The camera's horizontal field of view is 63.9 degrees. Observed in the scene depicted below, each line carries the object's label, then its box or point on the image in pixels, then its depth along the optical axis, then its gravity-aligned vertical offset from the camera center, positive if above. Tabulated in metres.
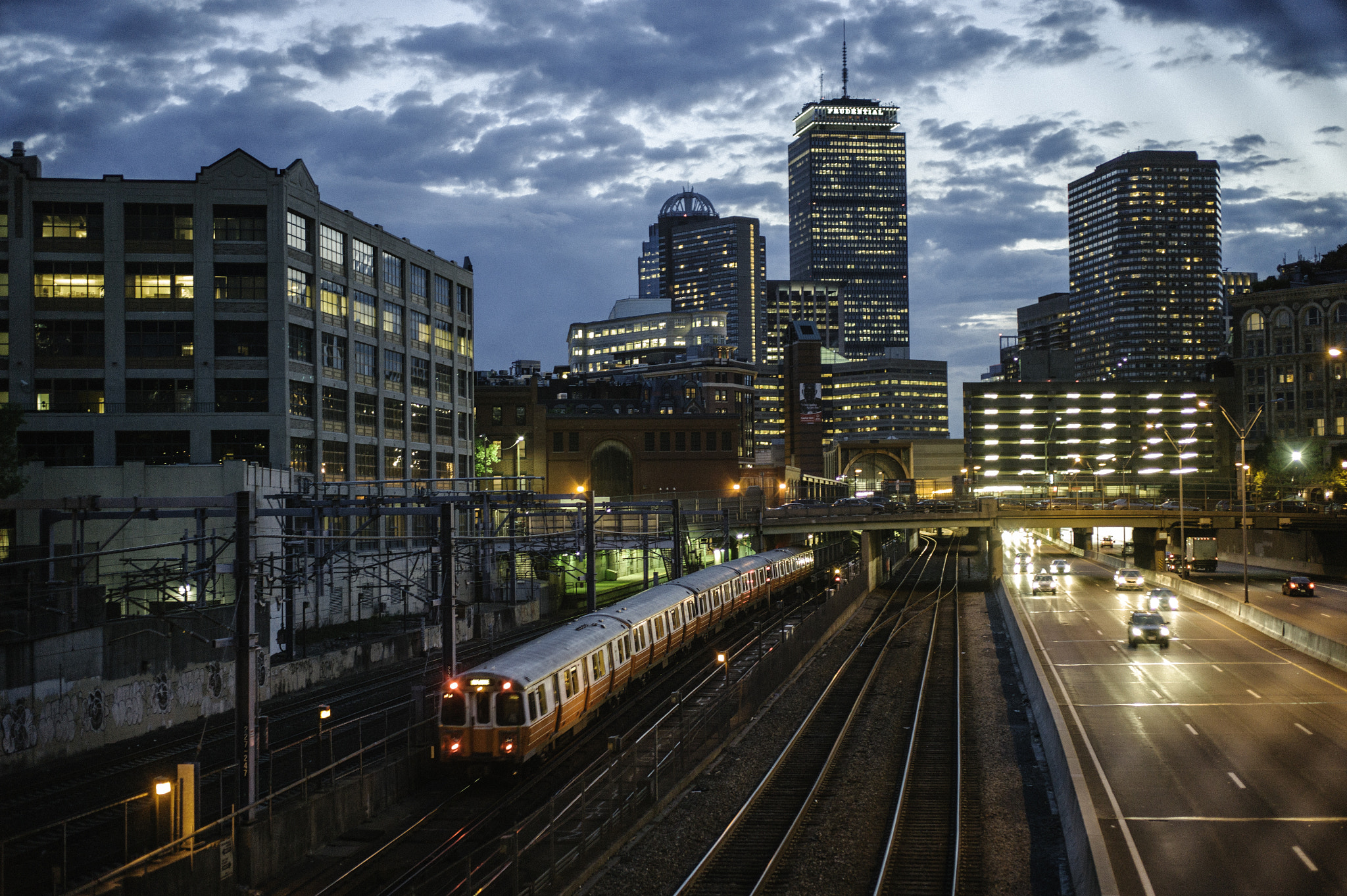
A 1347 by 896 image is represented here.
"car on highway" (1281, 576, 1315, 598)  64.06 -7.03
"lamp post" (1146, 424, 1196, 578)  74.09 -4.45
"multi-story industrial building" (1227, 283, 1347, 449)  152.50 +15.57
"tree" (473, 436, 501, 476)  112.91 +2.62
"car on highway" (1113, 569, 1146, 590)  71.81 -7.28
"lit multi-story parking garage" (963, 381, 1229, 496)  180.10 -2.43
